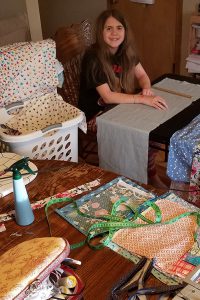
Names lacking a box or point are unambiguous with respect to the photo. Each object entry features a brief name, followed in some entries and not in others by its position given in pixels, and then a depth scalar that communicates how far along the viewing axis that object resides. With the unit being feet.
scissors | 3.02
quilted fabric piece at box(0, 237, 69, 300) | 2.72
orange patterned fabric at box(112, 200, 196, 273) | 3.43
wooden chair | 7.76
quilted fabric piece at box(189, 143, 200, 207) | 5.49
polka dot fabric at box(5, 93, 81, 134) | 6.36
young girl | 7.43
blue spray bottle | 3.76
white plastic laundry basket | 5.64
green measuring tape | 3.64
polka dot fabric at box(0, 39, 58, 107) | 6.15
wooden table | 3.23
